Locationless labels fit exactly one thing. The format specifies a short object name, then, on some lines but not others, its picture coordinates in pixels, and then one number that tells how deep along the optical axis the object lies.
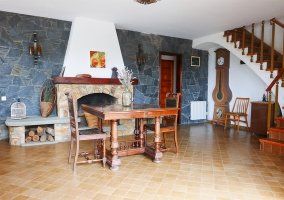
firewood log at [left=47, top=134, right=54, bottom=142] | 4.39
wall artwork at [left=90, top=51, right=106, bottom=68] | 4.91
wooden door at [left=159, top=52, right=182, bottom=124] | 6.68
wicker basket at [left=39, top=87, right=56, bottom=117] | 4.52
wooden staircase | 3.85
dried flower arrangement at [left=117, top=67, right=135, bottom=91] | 3.32
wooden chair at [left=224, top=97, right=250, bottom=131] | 5.71
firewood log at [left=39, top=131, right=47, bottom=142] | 4.31
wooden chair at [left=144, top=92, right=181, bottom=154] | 3.48
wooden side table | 4.95
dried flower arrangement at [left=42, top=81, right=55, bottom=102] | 4.65
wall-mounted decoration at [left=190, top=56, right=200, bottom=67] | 6.81
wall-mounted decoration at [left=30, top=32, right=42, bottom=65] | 4.53
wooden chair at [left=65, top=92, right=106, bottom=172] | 2.81
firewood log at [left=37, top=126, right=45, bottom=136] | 4.33
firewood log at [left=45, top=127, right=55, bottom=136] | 4.45
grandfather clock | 6.43
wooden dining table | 2.83
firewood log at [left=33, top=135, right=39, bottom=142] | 4.25
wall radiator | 6.75
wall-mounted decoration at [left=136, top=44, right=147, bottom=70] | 5.75
